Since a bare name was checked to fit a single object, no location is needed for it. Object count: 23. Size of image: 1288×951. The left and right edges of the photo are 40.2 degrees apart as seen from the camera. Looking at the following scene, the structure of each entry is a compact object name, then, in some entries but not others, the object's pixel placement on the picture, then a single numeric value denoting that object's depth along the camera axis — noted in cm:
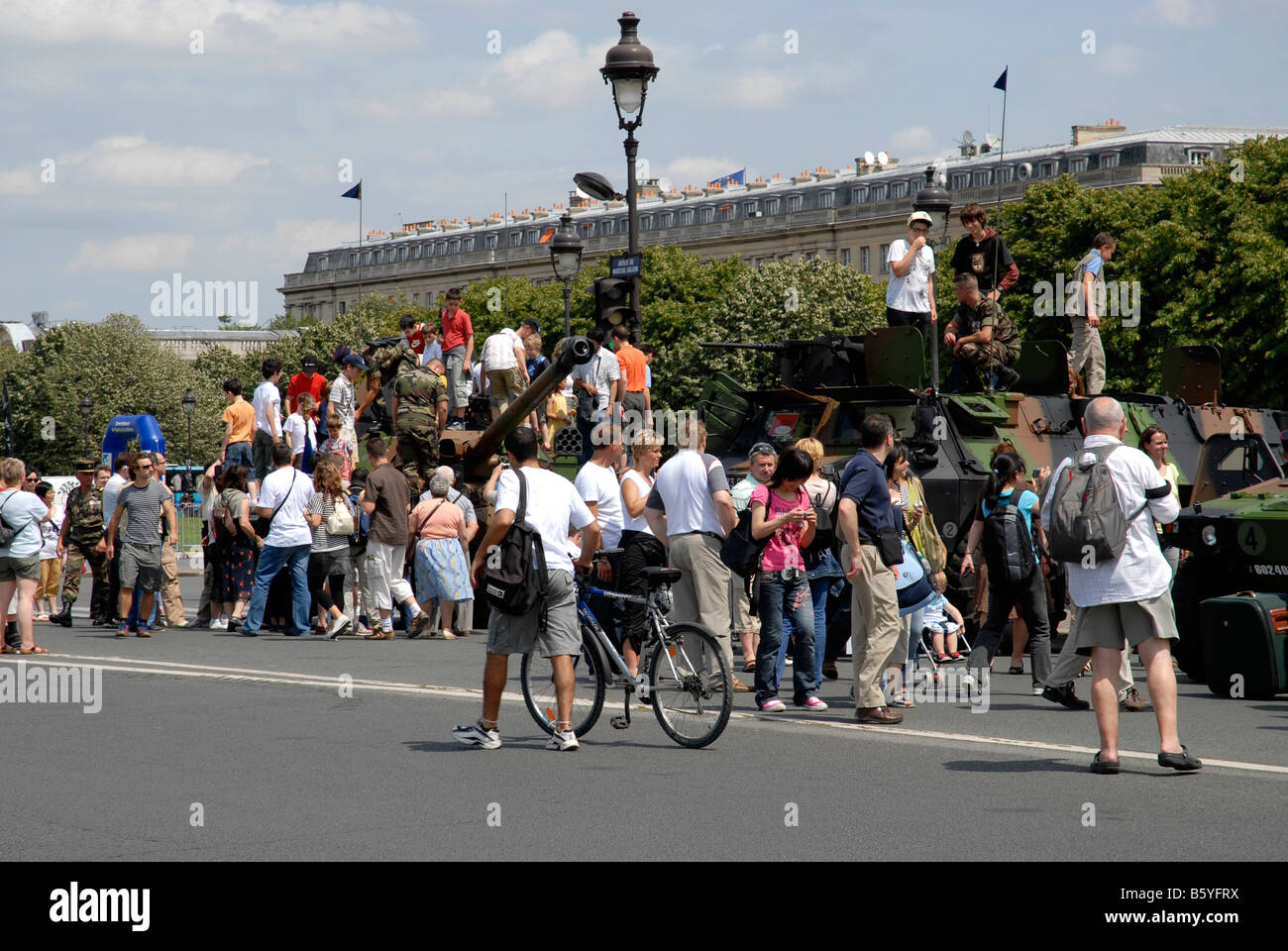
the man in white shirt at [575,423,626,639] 1222
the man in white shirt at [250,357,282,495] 2181
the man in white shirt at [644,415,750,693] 1212
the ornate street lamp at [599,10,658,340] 1822
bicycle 994
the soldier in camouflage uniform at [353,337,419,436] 2266
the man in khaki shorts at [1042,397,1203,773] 881
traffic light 1725
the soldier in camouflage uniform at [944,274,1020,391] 1953
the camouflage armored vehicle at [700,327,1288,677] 1778
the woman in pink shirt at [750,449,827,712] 1139
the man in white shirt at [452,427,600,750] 977
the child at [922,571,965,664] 1550
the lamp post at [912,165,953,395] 2044
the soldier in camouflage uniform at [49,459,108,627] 1973
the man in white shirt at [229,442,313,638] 1794
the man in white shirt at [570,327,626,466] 1986
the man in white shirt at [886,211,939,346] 1898
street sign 1750
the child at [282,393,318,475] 2264
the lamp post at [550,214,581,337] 2300
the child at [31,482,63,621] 2064
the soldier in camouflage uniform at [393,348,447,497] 2062
